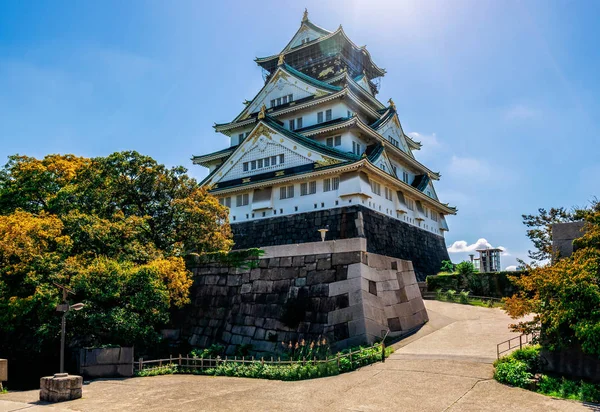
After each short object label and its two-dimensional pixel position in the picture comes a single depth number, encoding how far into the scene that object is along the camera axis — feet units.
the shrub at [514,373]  36.19
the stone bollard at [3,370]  45.06
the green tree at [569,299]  33.42
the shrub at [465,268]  96.22
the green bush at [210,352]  58.75
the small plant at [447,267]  114.60
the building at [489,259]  111.65
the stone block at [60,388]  39.78
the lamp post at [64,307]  42.22
